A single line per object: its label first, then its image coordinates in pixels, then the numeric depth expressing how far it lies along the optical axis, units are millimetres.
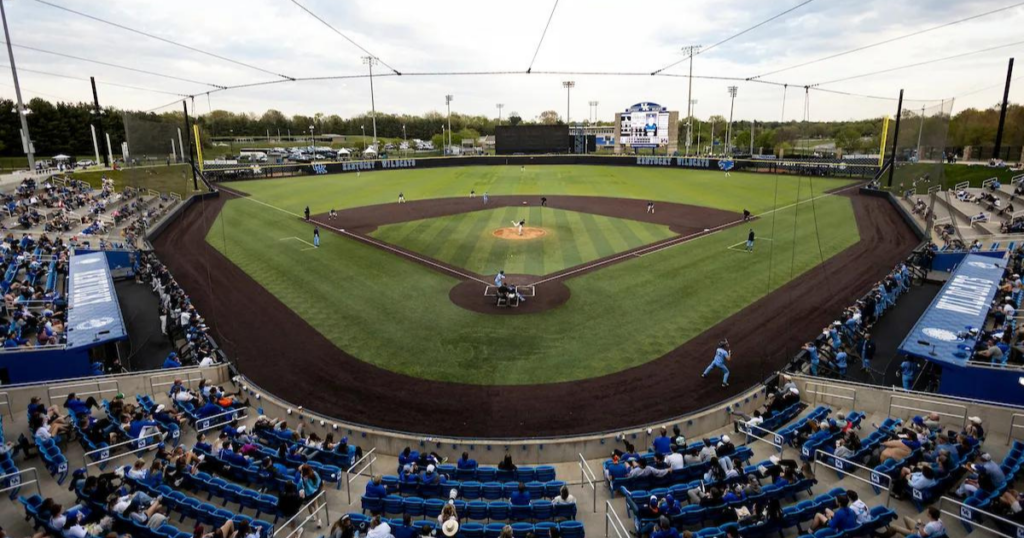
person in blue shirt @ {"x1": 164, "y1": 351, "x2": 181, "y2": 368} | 17438
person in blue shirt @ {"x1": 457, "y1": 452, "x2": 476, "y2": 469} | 12023
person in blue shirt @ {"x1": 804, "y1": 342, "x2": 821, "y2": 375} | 17094
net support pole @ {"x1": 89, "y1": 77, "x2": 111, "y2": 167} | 69562
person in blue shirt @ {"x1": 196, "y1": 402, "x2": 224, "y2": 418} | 14141
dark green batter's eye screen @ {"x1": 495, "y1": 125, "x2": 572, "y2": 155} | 95812
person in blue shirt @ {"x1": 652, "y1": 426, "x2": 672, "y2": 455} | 12406
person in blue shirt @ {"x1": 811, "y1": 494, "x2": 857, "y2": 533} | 9141
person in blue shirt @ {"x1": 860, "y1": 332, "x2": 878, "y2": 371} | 17817
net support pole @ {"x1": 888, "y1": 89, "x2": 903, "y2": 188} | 48875
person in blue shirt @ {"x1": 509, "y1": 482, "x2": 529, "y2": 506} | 10594
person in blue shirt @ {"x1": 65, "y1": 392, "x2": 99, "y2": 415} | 13346
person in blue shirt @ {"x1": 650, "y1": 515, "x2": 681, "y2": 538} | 9094
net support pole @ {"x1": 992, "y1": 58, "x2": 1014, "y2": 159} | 57406
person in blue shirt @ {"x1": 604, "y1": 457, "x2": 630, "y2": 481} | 11711
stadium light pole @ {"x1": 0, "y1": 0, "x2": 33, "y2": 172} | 33844
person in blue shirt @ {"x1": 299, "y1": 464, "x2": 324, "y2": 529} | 10820
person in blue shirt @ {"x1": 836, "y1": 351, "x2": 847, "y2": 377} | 17109
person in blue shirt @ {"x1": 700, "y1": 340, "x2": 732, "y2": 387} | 16922
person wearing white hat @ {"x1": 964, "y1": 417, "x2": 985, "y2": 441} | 11648
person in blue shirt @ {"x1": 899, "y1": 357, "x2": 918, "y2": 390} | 15977
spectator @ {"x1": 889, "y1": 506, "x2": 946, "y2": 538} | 8484
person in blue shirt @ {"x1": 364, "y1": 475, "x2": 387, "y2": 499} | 10852
